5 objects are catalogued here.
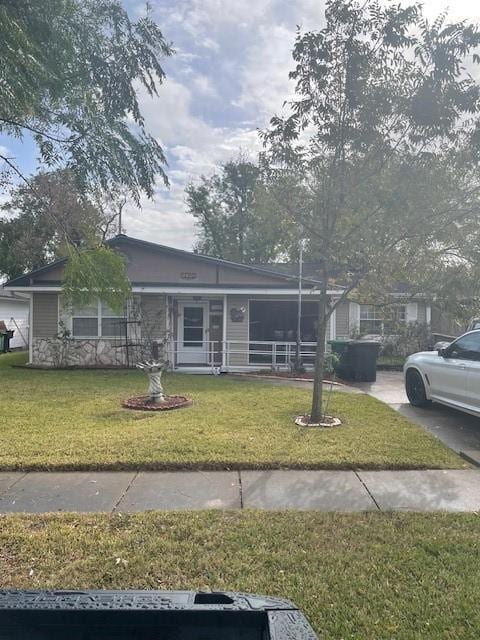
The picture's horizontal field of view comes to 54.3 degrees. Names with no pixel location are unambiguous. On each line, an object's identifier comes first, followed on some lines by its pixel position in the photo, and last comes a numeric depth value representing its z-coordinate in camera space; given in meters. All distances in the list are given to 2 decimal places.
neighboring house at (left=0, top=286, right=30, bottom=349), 24.55
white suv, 7.29
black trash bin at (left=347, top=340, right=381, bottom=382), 13.25
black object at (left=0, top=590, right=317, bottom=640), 1.66
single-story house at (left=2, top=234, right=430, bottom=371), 15.28
